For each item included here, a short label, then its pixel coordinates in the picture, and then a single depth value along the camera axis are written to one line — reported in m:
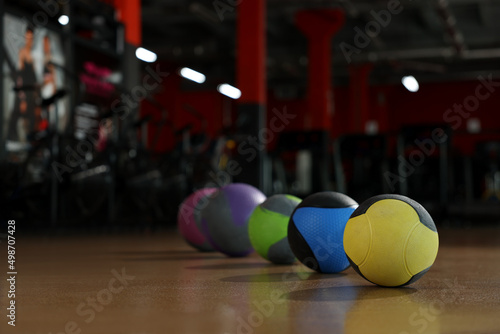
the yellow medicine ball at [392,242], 2.27
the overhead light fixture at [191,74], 19.64
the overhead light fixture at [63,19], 7.64
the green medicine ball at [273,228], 3.17
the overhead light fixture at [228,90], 20.82
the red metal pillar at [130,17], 8.78
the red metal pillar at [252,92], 9.16
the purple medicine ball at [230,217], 3.54
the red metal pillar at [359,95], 18.19
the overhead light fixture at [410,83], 20.74
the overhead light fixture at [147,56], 16.71
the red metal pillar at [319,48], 13.85
